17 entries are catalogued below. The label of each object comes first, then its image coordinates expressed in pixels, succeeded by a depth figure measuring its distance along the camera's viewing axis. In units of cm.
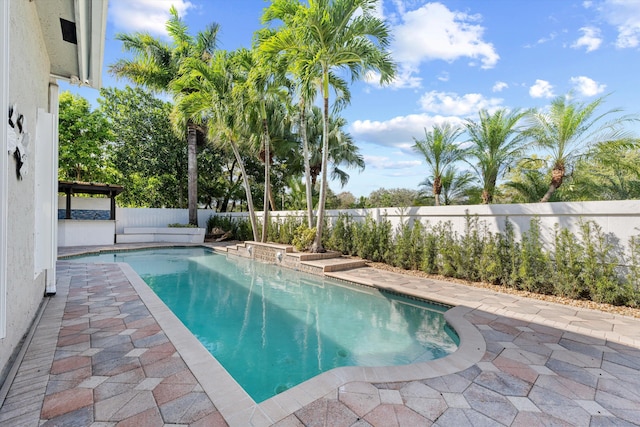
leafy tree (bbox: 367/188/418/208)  2687
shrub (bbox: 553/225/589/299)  502
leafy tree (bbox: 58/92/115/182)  1417
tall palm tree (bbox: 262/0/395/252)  727
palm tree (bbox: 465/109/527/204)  802
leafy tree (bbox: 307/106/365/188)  1538
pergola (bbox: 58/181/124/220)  1198
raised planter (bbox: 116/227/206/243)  1499
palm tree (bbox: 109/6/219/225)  1392
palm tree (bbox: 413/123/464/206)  950
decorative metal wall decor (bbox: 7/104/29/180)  238
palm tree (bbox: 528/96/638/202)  666
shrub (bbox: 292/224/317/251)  955
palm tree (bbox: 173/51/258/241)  1023
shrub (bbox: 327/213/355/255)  952
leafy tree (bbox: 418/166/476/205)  1043
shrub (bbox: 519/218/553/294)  541
